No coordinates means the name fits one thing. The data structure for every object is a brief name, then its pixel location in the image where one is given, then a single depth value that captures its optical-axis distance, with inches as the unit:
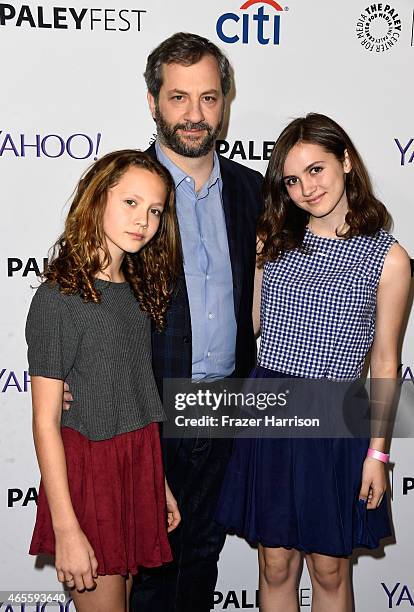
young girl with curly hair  60.4
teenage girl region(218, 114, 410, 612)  71.7
